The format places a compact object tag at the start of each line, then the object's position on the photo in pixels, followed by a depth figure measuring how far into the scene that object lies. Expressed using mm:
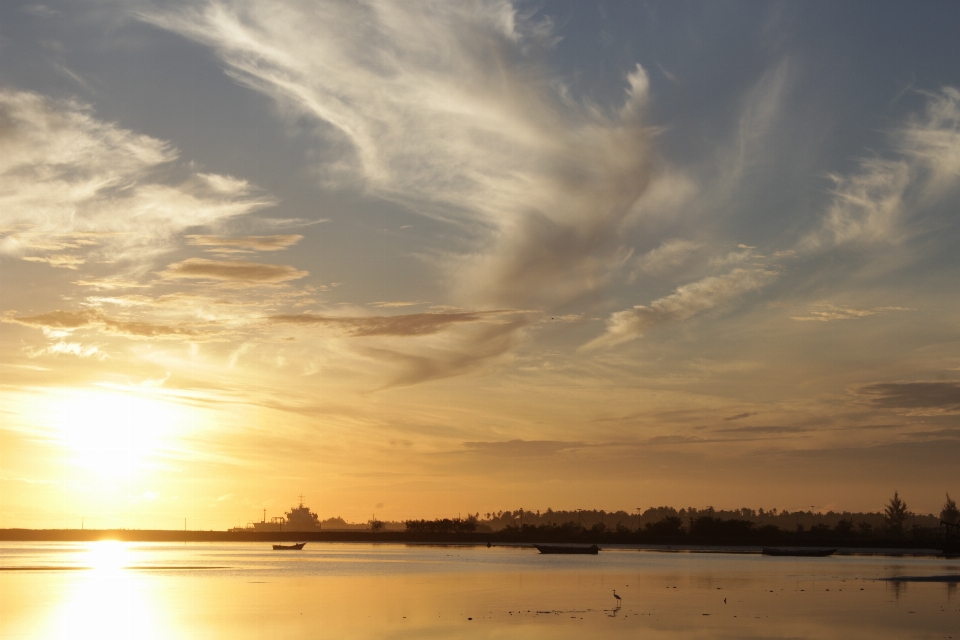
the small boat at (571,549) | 180000
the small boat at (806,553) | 166750
